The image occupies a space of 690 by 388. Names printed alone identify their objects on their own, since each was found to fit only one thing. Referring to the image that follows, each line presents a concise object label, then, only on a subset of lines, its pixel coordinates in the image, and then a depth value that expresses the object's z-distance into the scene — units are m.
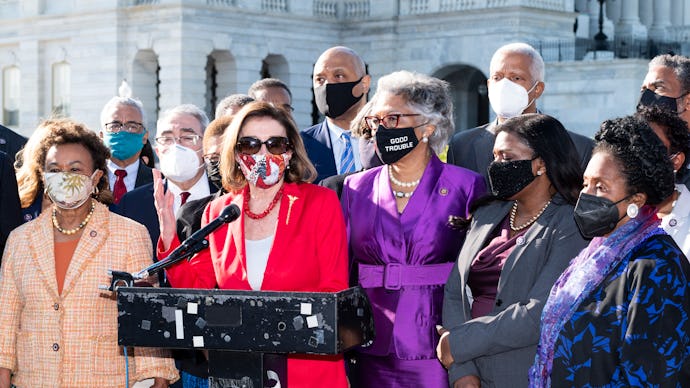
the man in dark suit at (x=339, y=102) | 8.77
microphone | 4.95
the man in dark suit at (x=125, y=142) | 9.25
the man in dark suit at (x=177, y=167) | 7.44
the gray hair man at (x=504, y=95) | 7.77
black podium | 4.58
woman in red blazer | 5.58
